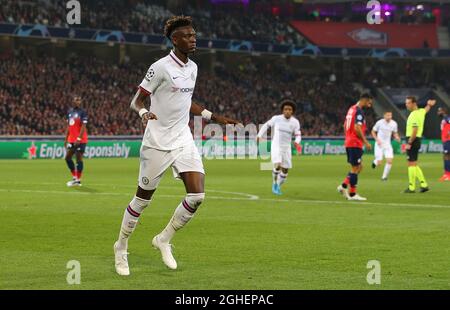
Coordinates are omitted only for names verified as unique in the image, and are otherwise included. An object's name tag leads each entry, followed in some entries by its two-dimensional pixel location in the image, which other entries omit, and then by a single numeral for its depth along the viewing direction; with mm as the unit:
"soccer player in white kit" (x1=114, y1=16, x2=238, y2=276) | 10203
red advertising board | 79875
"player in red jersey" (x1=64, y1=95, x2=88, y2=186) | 25800
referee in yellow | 24109
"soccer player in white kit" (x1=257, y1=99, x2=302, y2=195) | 24453
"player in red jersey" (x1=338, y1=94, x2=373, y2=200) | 21203
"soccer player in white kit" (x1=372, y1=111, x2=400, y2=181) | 33000
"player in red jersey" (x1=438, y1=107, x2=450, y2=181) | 30344
